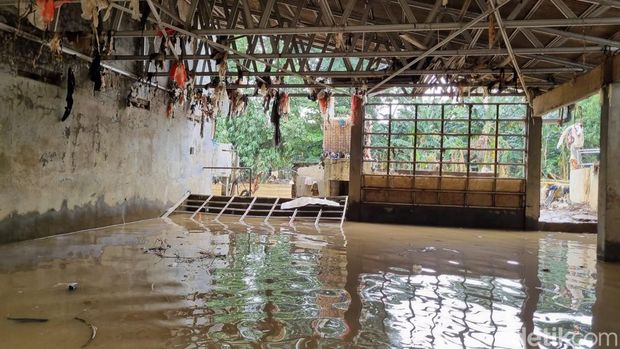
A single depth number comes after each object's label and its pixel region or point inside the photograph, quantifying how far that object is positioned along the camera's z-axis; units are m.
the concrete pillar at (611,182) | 7.42
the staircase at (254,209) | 13.11
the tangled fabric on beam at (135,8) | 5.25
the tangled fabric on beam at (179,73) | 8.95
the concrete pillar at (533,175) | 12.51
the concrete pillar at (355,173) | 13.44
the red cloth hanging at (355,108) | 12.48
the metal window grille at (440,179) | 12.77
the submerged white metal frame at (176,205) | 12.86
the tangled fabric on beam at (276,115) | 11.58
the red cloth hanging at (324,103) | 11.73
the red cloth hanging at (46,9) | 5.52
